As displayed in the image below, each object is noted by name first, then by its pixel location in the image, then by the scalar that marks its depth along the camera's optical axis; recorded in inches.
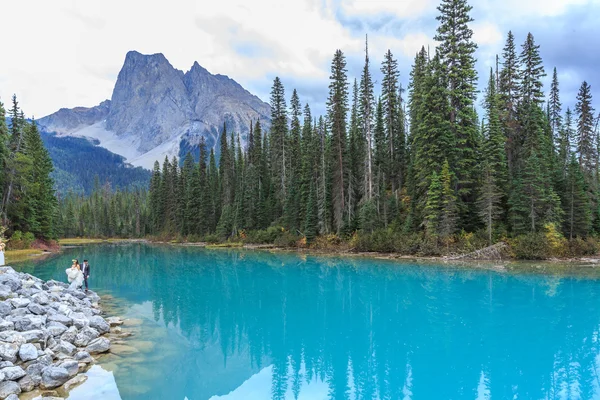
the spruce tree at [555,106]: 2000.5
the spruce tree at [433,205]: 1374.3
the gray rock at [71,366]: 393.7
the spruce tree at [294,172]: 2127.2
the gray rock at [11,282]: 636.7
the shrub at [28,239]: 1786.9
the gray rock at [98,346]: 468.8
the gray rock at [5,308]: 501.8
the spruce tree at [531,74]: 1651.1
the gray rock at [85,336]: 481.1
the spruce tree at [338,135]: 1882.4
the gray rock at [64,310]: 558.9
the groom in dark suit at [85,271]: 862.5
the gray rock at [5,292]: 570.9
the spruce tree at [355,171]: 1846.7
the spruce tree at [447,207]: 1368.1
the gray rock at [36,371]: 369.1
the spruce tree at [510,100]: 1605.6
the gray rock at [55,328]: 474.3
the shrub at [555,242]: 1273.4
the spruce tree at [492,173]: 1343.5
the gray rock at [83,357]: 431.2
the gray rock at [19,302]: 538.0
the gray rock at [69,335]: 474.8
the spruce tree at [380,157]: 1804.9
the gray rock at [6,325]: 448.6
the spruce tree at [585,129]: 1790.1
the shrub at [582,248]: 1282.0
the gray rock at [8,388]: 337.4
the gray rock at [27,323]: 464.4
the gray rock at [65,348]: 440.8
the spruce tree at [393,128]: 1927.0
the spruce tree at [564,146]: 1636.3
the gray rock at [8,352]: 386.3
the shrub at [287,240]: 2037.4
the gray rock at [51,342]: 444.6
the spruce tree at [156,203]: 3634.4
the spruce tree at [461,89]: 1453.0
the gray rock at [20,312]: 503.5
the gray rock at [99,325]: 550.0
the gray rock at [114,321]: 601.9
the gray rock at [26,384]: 356.5
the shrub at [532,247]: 1267.2
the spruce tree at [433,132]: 1443.2
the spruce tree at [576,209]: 1397.6
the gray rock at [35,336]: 435.8
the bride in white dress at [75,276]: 828.0
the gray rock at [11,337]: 419.5
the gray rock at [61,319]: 512.8
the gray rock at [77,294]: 736.3
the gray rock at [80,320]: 525.0
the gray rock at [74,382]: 368.2
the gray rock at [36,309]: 530.8
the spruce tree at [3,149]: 1633.9
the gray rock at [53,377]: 366.6
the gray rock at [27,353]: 402.0
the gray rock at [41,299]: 582.2
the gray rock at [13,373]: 357.7
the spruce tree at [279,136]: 2369.6
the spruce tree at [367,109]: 1736.0
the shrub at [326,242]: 1813.2
